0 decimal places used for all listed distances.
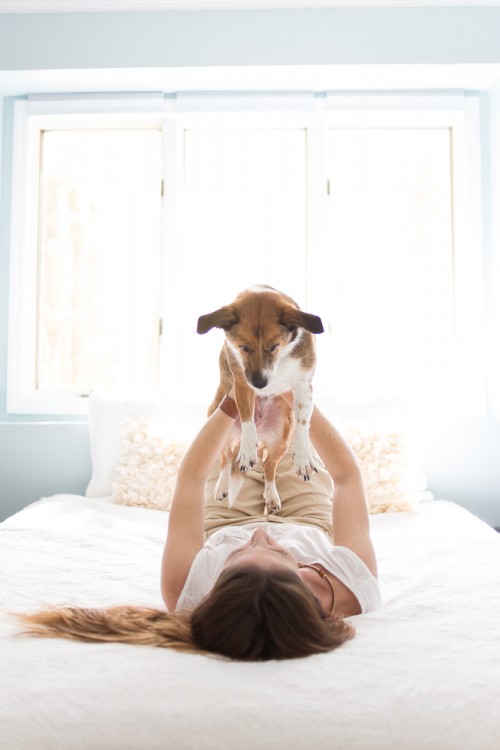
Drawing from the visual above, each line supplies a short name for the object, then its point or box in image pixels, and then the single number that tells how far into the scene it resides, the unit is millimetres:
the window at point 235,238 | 3215
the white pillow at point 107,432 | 2729
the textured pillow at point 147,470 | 2529
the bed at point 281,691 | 828
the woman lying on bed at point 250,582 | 1028
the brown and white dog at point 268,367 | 1166
